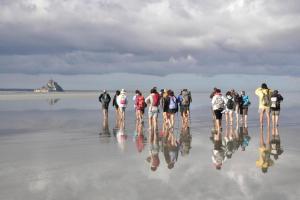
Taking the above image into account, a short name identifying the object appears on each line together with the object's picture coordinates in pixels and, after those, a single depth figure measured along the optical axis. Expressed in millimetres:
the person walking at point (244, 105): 23431
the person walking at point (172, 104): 20558
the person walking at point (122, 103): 24280
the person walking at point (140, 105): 22648
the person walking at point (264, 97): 19703
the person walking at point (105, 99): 25736
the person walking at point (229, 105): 22312
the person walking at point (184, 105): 21969
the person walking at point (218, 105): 19734
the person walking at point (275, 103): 20172
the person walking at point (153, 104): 19812
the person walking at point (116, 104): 25281
